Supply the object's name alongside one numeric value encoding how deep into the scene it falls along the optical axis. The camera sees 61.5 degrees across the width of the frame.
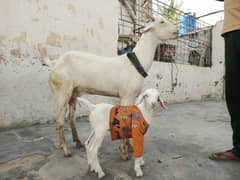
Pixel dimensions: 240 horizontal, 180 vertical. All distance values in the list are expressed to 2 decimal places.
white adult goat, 1.58
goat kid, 1.25
